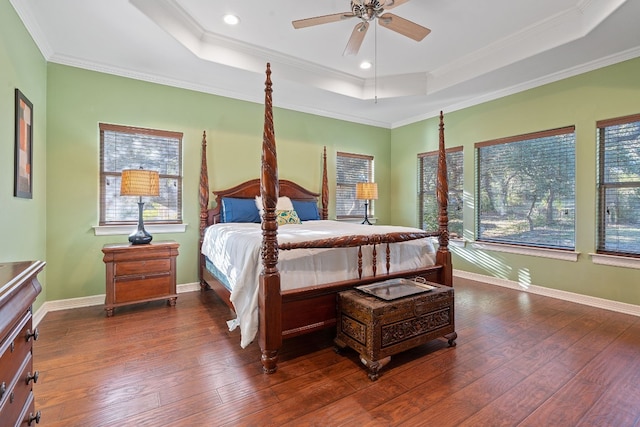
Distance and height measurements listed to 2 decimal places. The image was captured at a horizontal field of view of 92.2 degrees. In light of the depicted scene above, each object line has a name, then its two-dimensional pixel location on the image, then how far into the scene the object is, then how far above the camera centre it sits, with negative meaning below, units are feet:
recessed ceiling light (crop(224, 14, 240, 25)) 9.82 +6.22
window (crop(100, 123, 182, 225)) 11.89 +1.80
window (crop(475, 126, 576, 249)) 12.34 +0.92
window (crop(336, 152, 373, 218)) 17.93 +1.90
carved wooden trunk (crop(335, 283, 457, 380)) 6.63 -2.60
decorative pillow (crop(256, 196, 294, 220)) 14.02 +0.31
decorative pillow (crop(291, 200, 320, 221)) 15.16 +0.08
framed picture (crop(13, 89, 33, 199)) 8.38 +1.81
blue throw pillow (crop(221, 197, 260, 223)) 13.25 -0.01
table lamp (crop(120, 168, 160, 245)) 10.66 +0.83
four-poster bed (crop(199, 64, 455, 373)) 6.82 -1.46
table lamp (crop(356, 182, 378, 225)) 16.72 +1.06
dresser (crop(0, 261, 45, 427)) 2.71 -1.33
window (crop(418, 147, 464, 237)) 16.16 +1.14
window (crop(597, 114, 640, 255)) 10.61 +0.87
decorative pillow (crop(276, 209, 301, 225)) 13.09 -0.28
